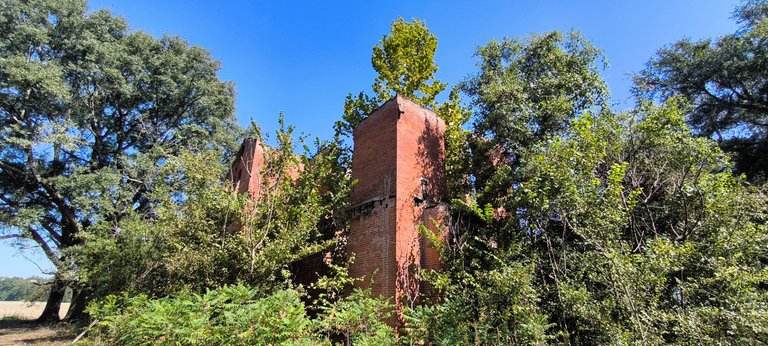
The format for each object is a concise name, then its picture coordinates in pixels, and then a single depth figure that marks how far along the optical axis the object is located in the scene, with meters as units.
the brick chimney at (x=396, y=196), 8.88
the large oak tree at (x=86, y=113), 16.48
